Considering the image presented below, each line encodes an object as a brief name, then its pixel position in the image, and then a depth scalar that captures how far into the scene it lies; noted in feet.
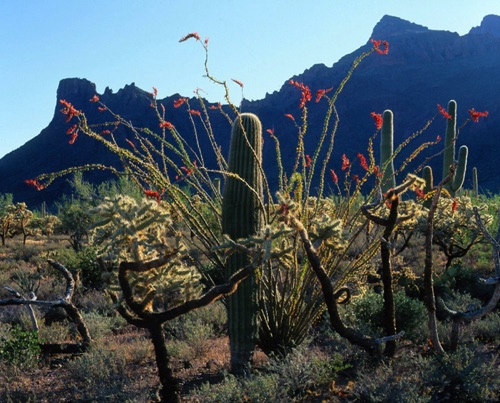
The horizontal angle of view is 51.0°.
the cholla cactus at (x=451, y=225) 35.40
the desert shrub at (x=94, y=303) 30.94
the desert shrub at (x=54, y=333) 24.51
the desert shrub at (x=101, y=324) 24.79
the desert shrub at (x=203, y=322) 24.44
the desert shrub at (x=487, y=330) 20.32
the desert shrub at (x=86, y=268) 39.11
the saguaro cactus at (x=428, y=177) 53.86
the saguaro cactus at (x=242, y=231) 16.81
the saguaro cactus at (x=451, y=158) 55.07
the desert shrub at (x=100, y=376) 15.85
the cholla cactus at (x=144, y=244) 11.56
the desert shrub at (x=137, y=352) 20.83
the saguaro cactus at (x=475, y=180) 77.34
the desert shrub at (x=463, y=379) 14.17
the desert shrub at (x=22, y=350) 19.88
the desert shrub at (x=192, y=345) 20.58
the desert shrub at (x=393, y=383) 13.61
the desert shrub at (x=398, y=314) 20.20
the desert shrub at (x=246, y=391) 13.84
